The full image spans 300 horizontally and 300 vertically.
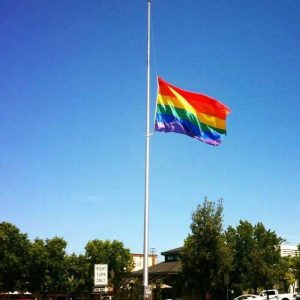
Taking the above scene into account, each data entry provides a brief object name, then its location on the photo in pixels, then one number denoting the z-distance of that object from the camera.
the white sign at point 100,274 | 17.36
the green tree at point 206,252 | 37.81
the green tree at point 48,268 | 65.00
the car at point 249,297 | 47.72
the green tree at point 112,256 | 72.44
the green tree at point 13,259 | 65.19
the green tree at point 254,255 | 48.31
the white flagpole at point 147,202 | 16.73
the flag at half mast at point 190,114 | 19.66
